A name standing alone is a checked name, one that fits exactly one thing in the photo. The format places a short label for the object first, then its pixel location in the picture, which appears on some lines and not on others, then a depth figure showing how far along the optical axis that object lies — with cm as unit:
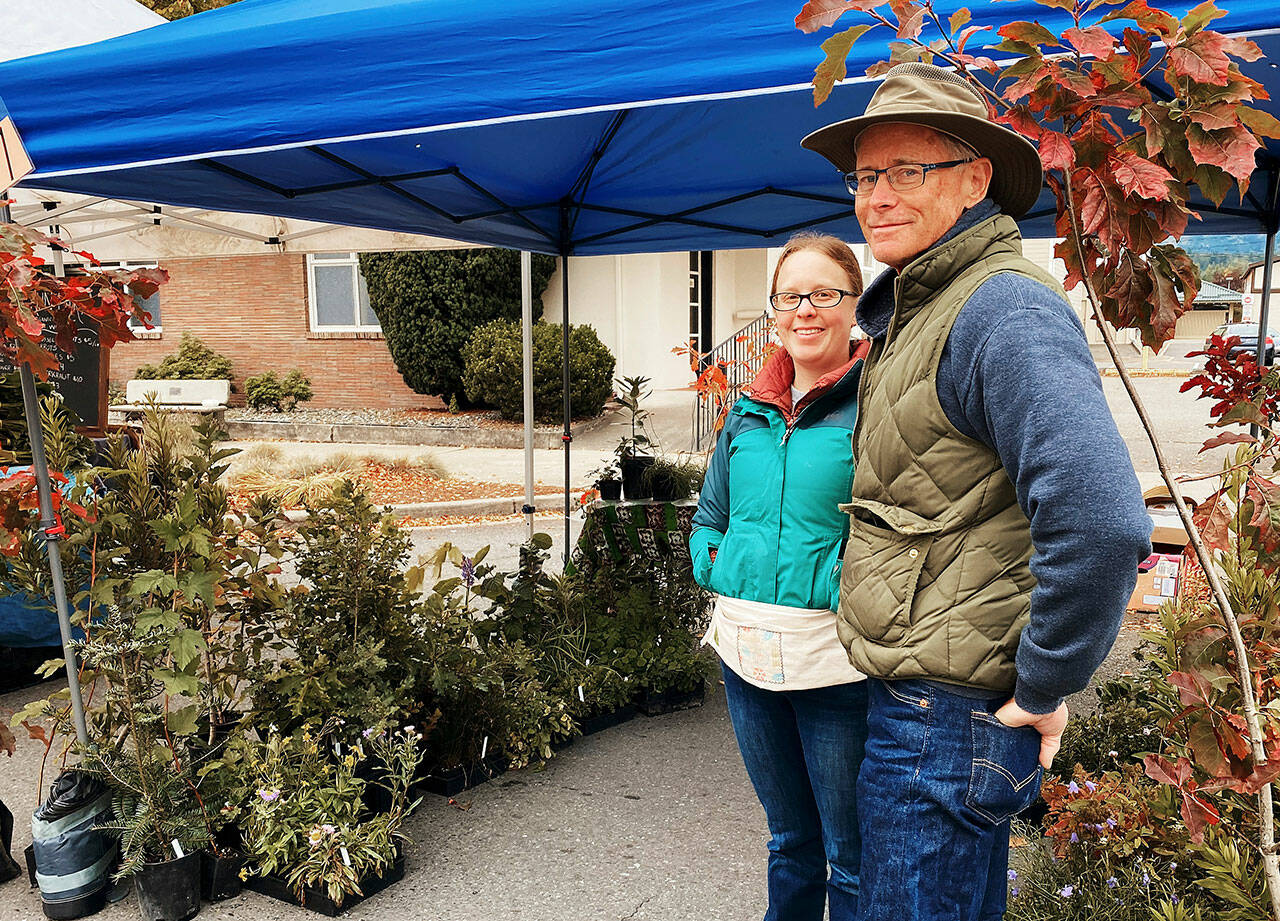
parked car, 2848
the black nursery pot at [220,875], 294
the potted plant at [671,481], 499
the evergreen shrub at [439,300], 1534
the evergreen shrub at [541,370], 1405
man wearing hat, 132
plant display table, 468
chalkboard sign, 612
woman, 194
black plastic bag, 285
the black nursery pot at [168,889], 280
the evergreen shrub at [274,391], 1669
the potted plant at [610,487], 513
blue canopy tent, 227
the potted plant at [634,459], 505
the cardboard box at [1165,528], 509
